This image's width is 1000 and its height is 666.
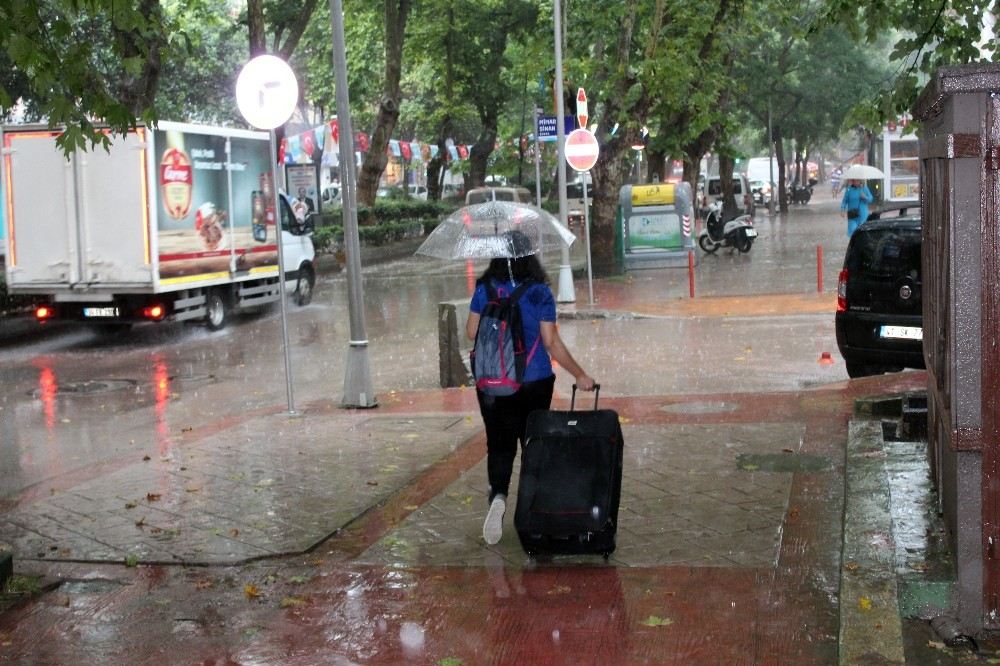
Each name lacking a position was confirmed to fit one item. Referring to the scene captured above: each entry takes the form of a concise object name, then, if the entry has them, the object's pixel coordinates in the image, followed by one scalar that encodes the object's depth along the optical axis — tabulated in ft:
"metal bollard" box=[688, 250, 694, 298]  72.51
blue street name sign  75.25
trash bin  94.48
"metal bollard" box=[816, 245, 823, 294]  72.23
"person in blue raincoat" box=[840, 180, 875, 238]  83.61
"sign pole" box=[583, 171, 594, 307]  70.28
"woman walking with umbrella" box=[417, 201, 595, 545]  22.25
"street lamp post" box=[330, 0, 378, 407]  38.60
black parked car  37.93
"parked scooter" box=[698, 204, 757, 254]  111.24
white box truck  59.26
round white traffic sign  36.40
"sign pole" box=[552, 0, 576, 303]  70.59
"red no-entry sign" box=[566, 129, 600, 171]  67.26
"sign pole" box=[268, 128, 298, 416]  37.47
